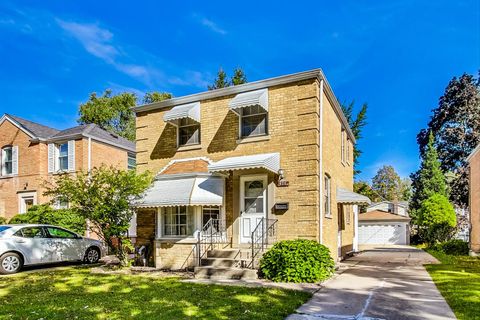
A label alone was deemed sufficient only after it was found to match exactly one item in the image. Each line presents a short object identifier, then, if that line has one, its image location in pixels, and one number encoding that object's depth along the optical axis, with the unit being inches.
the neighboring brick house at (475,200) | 808.1
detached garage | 1419.8
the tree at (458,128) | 1311.5
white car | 514.6
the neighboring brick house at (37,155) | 935.0
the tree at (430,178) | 1269.7
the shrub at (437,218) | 1056.8
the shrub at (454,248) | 844.2
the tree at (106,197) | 509.4
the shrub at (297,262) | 413.1
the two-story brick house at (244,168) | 493.4
